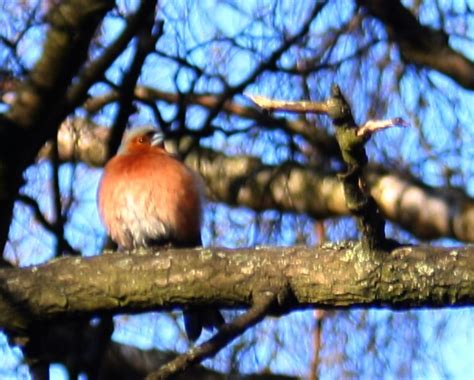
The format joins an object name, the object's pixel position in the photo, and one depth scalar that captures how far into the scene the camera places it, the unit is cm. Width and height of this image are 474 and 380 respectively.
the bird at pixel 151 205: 1234
